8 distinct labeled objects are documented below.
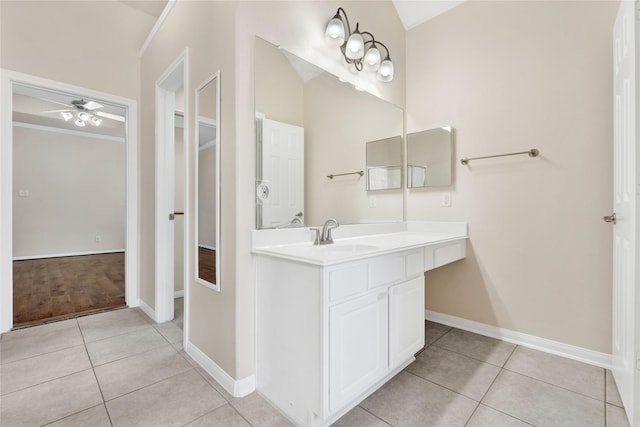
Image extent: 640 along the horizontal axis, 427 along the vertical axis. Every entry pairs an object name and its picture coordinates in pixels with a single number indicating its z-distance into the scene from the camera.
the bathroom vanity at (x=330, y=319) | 1.24
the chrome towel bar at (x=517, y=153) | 2.00
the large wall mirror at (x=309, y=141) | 1.66
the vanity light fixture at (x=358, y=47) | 1.95
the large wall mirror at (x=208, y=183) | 1.70
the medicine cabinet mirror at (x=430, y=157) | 2.43
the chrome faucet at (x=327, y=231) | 1.84
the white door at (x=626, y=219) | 1.29
